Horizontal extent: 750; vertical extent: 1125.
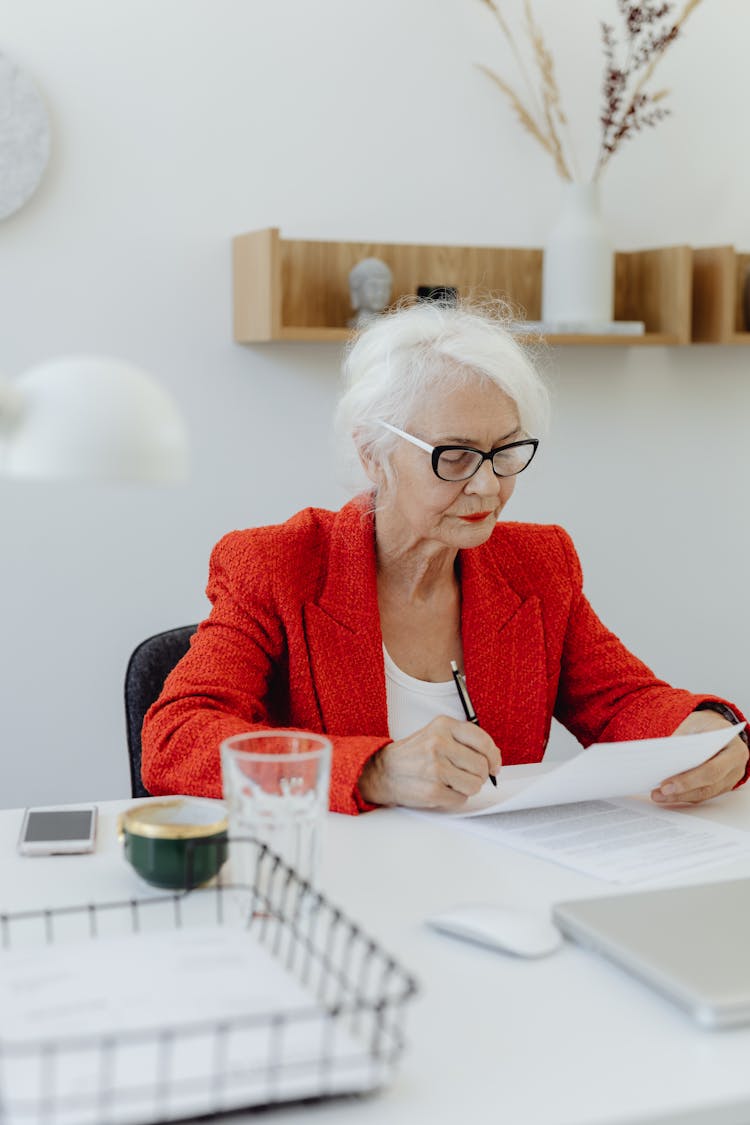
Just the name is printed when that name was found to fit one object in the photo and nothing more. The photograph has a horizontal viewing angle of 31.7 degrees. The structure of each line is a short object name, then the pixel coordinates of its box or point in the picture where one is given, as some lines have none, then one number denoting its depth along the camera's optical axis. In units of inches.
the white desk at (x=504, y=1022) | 33.6
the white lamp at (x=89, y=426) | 33.7
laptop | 38.0
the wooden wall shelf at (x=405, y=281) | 104.7
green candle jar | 46.8
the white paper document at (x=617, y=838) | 52.4
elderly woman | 72.4
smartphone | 52.7
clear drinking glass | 47.4
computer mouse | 42.6
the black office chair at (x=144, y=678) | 79.6
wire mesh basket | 31.5
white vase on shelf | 114.3
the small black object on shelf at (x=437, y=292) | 108.1
